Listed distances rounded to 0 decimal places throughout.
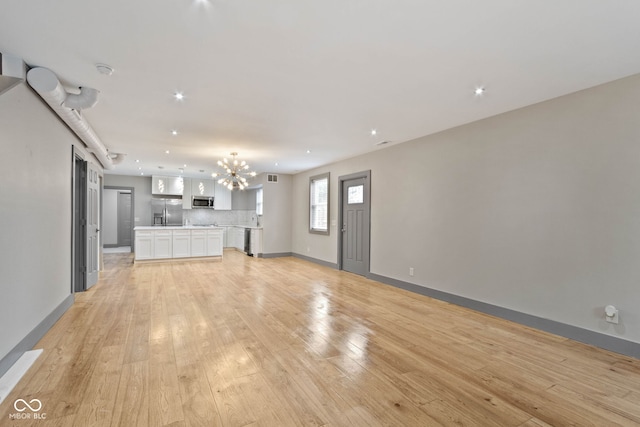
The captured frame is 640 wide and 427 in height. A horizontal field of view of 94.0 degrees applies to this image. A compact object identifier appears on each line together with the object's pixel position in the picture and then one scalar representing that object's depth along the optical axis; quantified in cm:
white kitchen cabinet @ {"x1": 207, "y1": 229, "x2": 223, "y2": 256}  856
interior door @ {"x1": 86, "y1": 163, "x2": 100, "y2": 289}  523
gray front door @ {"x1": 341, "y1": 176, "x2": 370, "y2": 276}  646
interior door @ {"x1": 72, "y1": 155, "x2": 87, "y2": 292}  498
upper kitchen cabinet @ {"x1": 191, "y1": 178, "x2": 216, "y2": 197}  1042
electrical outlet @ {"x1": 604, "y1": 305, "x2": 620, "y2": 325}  293
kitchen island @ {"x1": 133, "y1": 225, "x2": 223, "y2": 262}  780
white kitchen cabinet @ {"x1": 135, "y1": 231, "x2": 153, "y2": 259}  773
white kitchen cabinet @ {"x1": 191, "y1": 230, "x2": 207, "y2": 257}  841
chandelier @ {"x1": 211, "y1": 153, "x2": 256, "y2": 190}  661
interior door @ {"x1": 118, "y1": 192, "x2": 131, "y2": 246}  1047
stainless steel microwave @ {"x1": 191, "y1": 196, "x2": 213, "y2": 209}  1044
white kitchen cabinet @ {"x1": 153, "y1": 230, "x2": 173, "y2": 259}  794
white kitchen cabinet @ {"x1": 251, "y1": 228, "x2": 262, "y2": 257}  913
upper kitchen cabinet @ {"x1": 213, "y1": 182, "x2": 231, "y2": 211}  1076
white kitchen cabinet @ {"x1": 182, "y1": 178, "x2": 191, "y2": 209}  1025
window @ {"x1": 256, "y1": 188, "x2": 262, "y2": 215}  1012
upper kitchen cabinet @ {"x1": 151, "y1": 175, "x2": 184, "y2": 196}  989
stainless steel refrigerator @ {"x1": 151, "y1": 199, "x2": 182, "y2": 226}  1014
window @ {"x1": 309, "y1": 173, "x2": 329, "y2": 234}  791
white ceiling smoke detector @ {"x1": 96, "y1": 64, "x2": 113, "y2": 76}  274
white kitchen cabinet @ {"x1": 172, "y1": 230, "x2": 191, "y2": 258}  819
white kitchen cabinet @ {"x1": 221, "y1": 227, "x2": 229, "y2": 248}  1127
